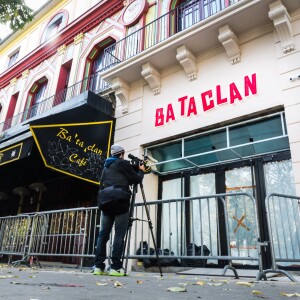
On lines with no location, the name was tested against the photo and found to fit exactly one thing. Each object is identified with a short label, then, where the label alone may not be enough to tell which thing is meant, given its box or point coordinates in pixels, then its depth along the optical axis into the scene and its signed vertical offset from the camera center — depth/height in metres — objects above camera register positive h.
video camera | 4.82 +1.44
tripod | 4.80 +0.67
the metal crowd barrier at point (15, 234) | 7.49 +0.52
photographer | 4.46 +0.68
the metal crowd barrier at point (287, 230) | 3.97 +0.49
